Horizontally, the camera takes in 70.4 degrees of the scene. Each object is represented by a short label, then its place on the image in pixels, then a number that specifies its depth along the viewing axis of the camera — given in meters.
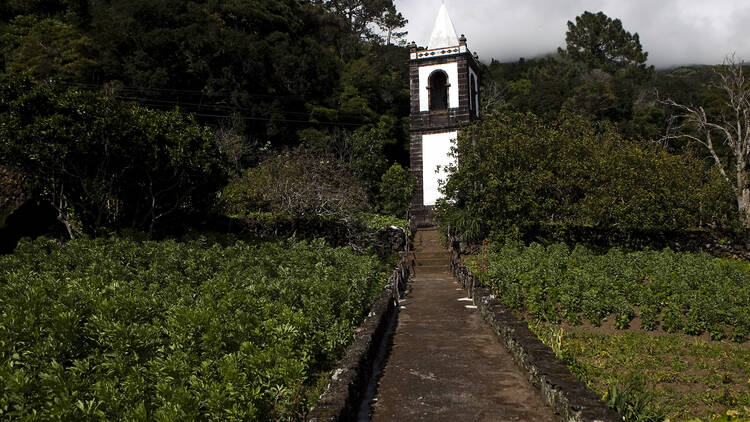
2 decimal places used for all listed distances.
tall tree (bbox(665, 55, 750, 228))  28.52
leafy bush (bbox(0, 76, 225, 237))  14.57
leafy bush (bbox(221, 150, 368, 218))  21.89
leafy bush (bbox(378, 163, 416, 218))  30.91
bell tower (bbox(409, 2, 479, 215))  28.34
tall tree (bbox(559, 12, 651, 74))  77.56
